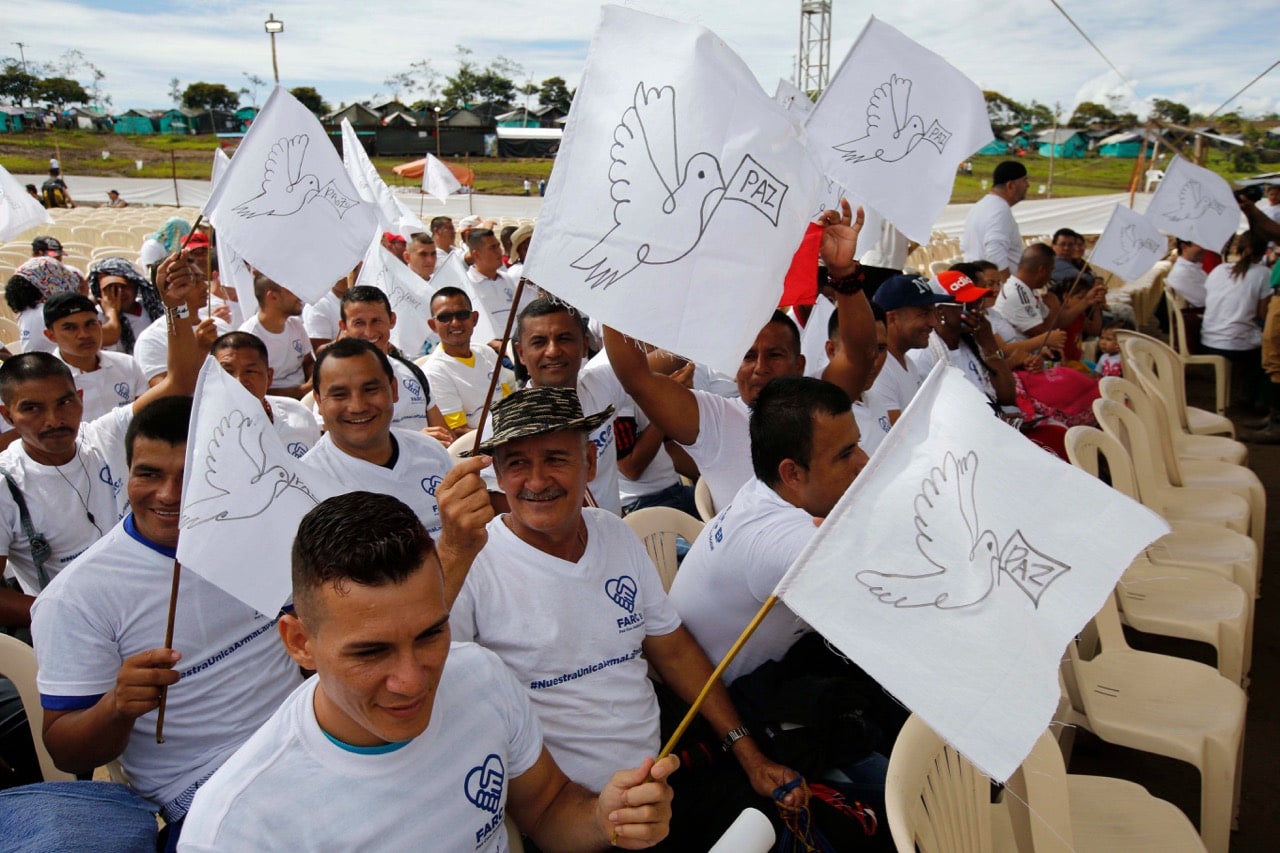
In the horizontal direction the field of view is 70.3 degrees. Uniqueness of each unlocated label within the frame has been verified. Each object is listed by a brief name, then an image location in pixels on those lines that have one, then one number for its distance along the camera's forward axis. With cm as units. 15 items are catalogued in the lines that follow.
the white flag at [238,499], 215
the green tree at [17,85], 6569
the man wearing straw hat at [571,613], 220
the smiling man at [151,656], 210
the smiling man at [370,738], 156
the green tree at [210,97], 7106
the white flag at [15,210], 594
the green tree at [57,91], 6700
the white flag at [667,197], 215
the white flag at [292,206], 407
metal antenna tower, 2717
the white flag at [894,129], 404
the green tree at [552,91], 7289
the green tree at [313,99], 5550
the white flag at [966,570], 149
